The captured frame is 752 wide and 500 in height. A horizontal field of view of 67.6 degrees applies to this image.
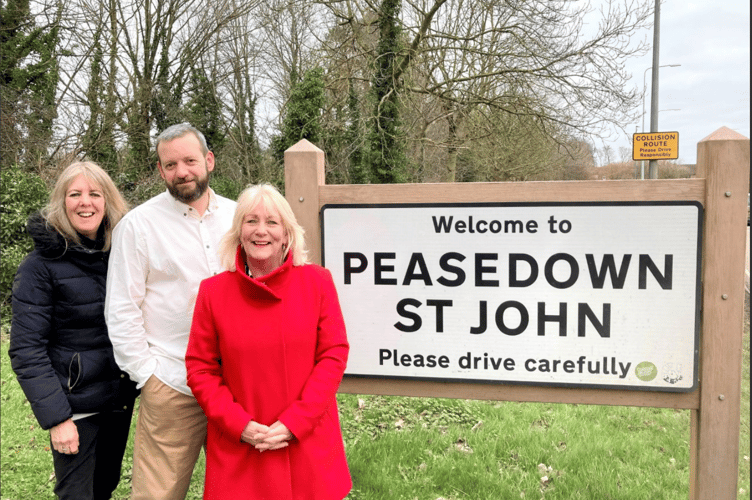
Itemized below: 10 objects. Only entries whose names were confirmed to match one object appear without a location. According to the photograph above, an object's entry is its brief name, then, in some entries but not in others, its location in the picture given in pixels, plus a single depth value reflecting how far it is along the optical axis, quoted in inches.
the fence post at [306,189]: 100.6
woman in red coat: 76.1
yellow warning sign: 634.2
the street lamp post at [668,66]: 703.7
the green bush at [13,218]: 303.6
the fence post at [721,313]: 87.3
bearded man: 89.7
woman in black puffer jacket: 89.5
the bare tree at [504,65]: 468.8
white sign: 89.7
